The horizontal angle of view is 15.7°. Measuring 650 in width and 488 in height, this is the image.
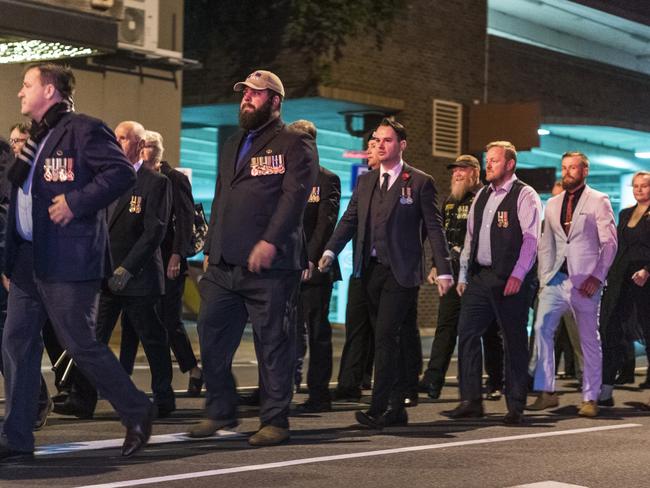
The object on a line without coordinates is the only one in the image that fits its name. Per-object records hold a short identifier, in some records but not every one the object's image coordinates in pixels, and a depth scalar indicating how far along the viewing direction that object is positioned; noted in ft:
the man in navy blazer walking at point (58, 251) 39.93
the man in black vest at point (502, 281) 54.95
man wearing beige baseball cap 45.33
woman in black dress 63.72
